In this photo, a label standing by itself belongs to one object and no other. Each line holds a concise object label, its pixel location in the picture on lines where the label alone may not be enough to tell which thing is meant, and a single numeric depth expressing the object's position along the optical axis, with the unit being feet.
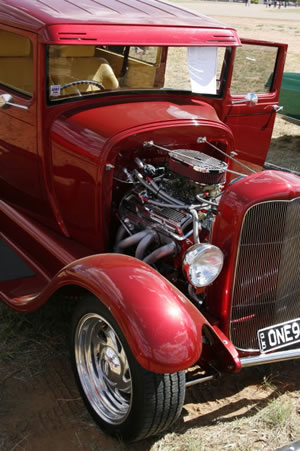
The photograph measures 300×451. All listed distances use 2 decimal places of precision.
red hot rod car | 8.20
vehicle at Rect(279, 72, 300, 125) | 25.64
